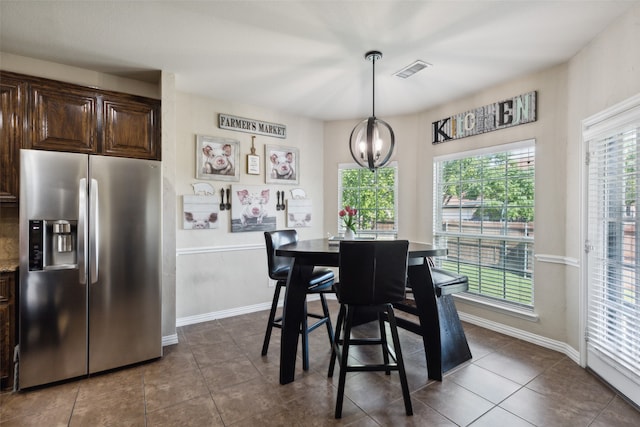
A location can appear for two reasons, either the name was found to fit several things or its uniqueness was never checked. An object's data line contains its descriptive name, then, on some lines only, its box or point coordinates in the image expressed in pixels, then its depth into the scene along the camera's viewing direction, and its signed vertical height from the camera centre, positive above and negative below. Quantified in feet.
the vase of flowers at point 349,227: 8.89 -0.51
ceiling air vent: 9.05 +4.36
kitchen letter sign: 9.81 +3.30
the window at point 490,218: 10.06 -0.28
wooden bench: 7.74 -2.99
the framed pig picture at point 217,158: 11.68 +2.07
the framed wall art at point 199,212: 11.44 -0.06
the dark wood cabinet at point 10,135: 7.91 +1.98
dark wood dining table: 7.14 -2.33
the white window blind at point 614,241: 6.60 -0.73
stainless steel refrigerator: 7.17 -1.36
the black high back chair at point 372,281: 6.04 -1.44
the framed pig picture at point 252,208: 12.42 +0.10
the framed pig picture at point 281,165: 13.19 +2.05
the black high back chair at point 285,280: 7.95 -1.87
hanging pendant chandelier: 8.35 +1.93
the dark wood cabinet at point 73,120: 8.02 +2.59
